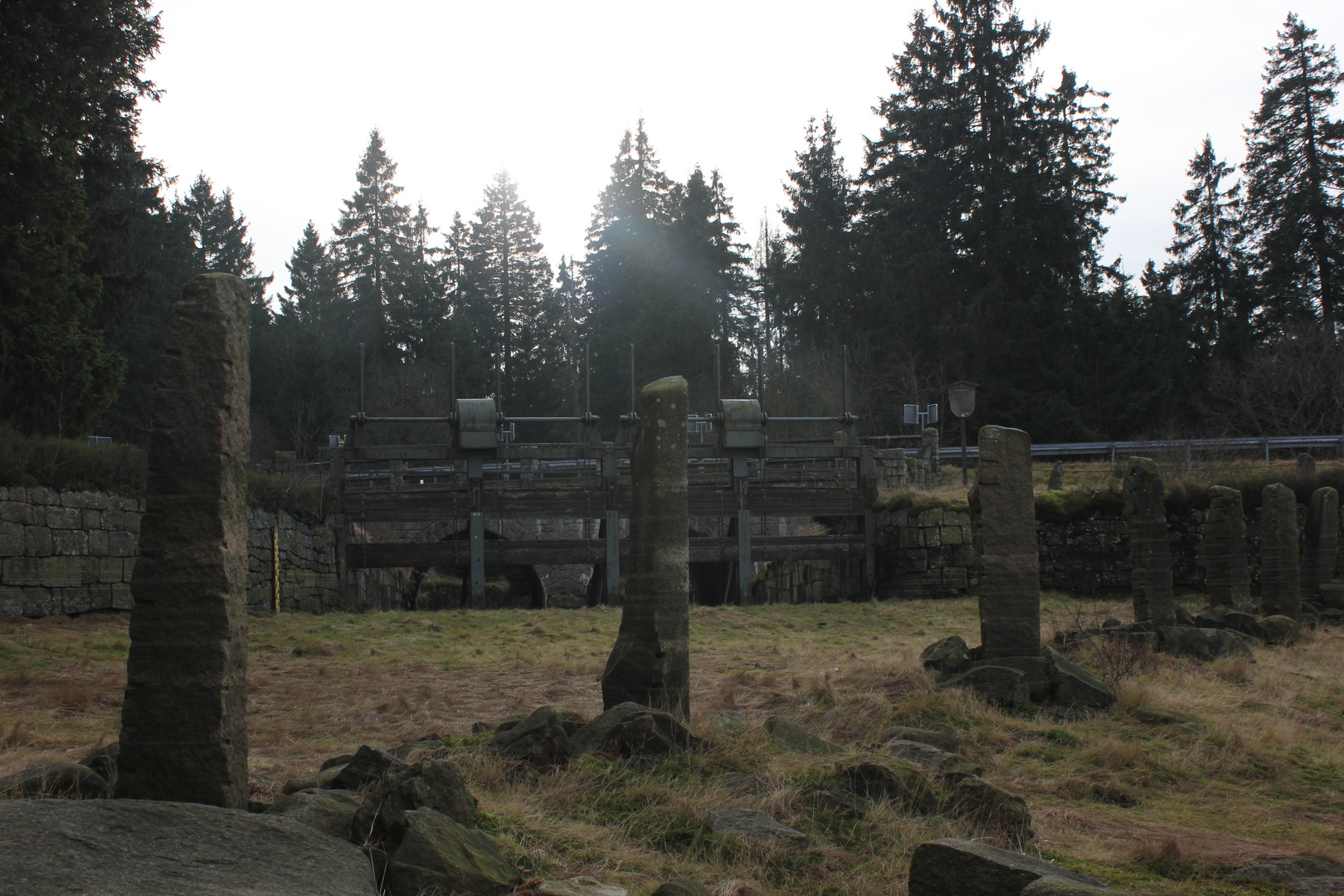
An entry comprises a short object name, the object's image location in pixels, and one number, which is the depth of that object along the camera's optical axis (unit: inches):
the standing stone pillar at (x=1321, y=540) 618.5
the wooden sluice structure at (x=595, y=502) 744.3
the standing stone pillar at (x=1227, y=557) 535.6
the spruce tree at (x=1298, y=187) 1494.8
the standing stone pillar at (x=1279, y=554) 535.8
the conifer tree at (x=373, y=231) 2052.2
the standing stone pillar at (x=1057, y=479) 854.5
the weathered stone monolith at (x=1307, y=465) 739.4
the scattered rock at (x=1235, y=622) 456.8
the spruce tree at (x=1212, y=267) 1556.3
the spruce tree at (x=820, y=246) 1657.2
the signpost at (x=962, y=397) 862.5
